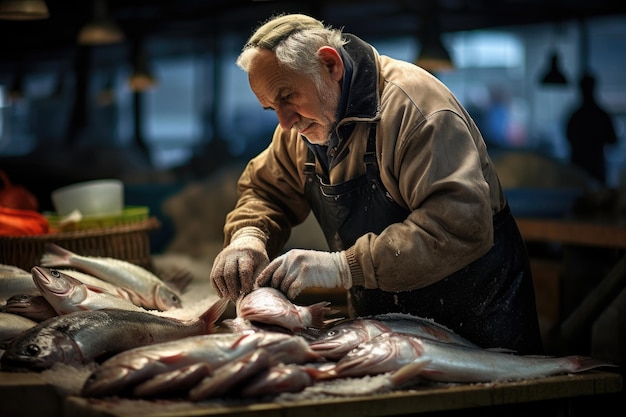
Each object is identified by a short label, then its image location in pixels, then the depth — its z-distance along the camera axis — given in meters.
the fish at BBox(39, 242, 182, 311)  4.48
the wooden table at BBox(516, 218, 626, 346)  6.38
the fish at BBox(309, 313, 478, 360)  3.16
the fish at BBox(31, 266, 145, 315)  3.76
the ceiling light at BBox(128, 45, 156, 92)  11.03
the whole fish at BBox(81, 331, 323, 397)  2.79
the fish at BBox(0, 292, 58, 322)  3.78
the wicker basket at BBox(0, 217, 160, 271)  4.75
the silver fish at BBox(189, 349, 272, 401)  2.75
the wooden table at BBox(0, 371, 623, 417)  2.70
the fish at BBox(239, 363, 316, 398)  2.79
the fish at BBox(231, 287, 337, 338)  3.24
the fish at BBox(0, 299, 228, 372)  3.10
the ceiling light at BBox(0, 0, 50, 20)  6.44
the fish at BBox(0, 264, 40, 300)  4.20
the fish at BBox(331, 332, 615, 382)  3.04
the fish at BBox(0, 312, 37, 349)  3.59
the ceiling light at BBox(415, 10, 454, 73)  9.90
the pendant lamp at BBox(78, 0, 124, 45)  9.17
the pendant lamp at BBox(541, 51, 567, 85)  10.89
